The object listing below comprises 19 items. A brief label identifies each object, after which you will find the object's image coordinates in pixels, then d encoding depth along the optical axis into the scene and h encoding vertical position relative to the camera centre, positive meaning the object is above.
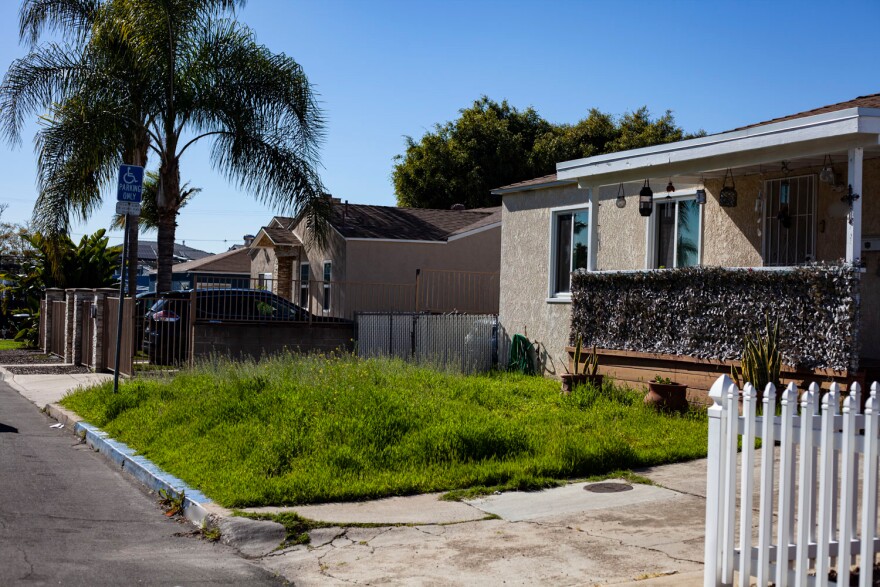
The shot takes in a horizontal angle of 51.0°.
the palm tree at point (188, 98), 19.14 +4.44
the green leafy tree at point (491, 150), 38.44 +6.92
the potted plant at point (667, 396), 11.47 -0.98
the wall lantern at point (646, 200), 14.06 +1.79
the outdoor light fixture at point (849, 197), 10.34 +1.41
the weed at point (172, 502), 7.66 -1.68
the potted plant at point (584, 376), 12.87 -0.85
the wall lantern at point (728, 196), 13.29 +1.78
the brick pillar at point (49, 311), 23.94 -0.28
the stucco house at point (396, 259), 23.33 +1.41
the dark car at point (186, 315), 17.53 -0.20
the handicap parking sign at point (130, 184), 12.62 +1.64
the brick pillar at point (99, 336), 18.09 -0.68
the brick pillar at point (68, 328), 20.64 -0.61
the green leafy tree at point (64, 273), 24.90 +0.77
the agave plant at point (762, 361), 10.59 -0.47
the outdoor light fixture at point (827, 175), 11.35 +1.81
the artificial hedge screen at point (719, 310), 10.33 +0.11
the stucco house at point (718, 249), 10.46 +1.04
